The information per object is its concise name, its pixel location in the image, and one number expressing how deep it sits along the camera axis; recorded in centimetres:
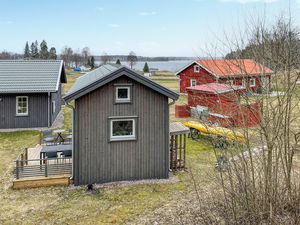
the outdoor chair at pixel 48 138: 1215
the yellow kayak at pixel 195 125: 1337
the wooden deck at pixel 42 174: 861
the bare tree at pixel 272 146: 527
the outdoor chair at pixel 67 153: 1019
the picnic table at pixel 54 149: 1011
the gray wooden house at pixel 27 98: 1558
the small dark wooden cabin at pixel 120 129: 868
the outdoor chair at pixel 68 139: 1240
